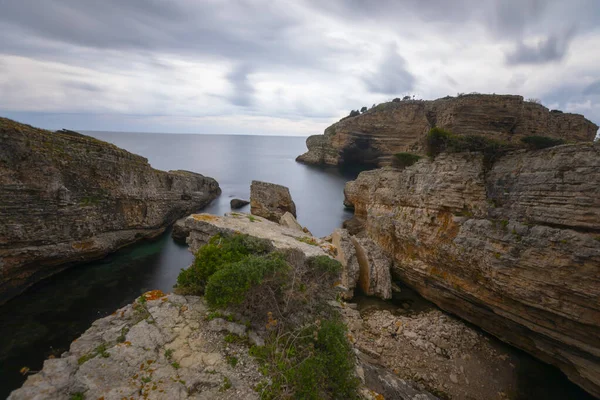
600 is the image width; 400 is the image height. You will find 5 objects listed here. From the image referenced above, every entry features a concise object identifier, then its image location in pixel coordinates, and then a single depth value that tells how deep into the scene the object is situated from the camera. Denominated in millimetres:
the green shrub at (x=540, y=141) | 11969
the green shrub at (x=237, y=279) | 6262
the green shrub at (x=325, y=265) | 7266
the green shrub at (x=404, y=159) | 20094
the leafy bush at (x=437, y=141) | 13461
